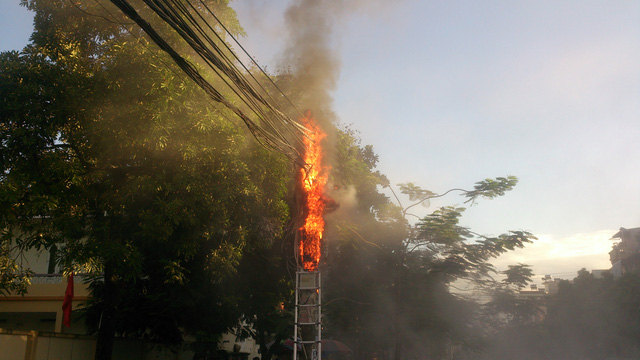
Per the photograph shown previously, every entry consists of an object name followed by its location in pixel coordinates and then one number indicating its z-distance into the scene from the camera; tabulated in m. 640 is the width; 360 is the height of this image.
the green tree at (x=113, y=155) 12.75
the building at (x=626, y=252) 66.50
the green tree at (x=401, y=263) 24.94
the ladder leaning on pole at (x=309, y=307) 13.30
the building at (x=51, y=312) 23.59
